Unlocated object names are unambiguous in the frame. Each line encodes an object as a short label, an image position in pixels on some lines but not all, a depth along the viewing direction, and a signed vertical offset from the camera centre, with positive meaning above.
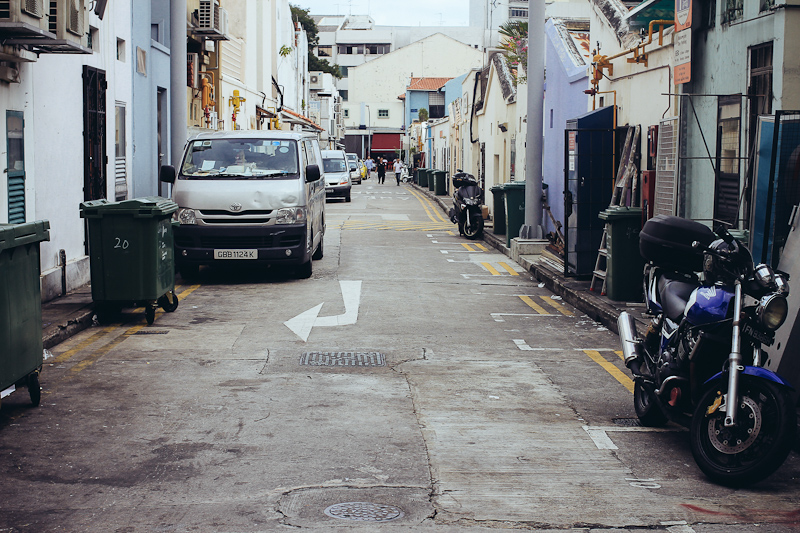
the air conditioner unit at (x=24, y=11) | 8.74 +1.55
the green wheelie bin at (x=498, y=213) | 21.42 -0.88
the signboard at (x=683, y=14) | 10.70 +1.92
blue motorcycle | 4.96 -1.06
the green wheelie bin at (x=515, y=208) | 18.70 -0.64
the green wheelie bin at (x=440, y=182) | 42.94 -0.30
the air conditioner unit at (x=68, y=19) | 9.72 +1.64
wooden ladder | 12.41 -0.06
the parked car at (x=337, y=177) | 35.81 -0.08
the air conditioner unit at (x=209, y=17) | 23.38 +4.00
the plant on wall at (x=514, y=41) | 25.62 +4.13
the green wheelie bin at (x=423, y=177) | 52.59 -0.09
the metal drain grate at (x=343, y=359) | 8.29 -1.68
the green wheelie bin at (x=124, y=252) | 9.87 -0.84
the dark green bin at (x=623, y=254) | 10.95 -0.92
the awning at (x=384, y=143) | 99.19 +3.46
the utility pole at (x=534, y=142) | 17.27 +0.65
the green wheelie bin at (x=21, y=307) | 6.13 -0.93
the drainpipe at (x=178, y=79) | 15.50 +1.61
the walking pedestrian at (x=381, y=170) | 59.59 +0.34
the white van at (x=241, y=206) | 13.26 -0.46
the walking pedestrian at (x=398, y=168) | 64.26 +0.51
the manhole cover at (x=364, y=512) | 4.55 -1.68
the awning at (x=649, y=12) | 11.47 +2.12
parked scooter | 21.80 -0.71
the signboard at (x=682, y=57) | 10.68 +1.41
